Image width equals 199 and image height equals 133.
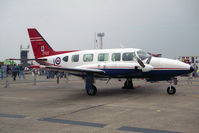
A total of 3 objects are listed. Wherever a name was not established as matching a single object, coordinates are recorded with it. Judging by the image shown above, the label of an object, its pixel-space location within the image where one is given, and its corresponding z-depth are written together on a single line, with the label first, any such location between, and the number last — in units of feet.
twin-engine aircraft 34.04
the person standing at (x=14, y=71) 85.75
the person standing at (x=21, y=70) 92.94
